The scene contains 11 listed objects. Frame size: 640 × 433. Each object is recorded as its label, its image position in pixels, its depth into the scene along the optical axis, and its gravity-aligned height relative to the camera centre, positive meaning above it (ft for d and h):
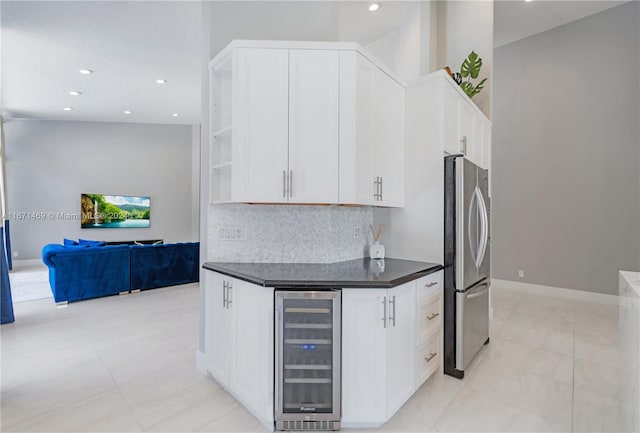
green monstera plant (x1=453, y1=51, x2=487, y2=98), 11.12 +5.01
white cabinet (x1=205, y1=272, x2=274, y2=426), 6.20 -2.59
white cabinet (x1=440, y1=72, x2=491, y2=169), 8.43 +2.81
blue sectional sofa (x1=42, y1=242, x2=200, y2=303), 14.58 -2.65
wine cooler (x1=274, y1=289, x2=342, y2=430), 6.08 -2.71
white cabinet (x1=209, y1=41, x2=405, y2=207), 7.07 +2.04
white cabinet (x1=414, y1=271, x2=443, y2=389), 7.23 -2.57
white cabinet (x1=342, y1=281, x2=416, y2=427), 6.15 -2.62
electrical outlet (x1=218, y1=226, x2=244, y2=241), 8.23 -0.45
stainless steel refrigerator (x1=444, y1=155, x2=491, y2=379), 7.96 -1.07
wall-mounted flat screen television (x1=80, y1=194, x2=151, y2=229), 25.77 +0.25
